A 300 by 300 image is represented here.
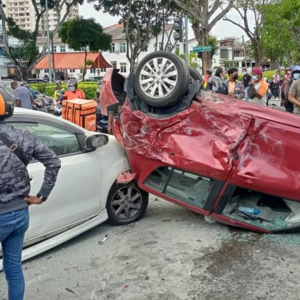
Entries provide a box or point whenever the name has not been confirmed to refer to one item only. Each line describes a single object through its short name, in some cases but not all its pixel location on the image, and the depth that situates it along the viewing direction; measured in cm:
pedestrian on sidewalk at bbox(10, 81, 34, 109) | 775
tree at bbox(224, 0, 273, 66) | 2803
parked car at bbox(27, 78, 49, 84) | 2442
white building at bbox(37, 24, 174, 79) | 5678
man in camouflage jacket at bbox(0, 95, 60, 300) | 193
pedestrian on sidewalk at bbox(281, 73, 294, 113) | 624
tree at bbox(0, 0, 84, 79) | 2056
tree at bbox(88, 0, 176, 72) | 2381
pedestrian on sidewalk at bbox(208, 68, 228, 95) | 704
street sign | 1085
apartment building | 13406
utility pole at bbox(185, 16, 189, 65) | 1033
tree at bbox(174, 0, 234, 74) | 1273
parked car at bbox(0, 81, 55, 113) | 1035
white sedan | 295
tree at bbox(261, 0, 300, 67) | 2479
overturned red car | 309
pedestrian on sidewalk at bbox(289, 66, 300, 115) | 506
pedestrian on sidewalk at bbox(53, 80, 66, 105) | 943
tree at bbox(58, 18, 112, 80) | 2370
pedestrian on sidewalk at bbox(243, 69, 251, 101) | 775
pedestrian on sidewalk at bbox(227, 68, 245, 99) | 748
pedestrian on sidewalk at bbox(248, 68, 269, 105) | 633
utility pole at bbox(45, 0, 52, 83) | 2010
